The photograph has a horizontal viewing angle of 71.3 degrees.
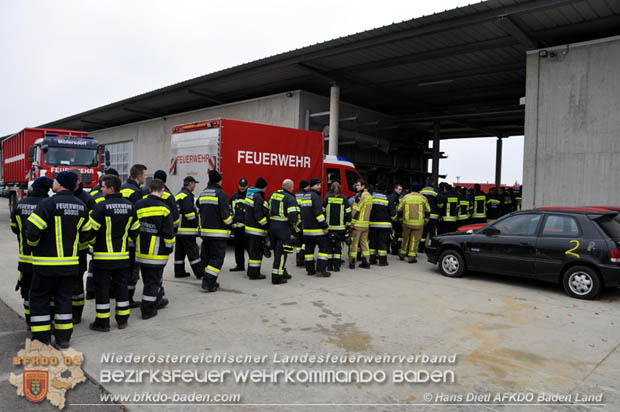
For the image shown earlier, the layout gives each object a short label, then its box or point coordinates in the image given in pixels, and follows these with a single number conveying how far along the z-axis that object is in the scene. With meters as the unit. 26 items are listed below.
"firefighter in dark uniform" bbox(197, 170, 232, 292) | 6.80
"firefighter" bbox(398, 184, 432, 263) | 9.78
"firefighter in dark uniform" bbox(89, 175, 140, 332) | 4.82
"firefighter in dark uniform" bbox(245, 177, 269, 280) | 7.55
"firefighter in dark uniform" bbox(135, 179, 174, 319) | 5.41
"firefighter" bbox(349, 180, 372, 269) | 9.05
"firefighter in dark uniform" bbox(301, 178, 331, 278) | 8.00
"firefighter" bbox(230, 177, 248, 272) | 8.54
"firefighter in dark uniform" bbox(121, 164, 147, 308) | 6.07
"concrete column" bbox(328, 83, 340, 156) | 16.48
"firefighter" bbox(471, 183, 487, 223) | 12.90
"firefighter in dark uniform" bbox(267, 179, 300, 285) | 7.43
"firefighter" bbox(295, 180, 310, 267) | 8.25
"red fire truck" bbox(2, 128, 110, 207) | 14.53
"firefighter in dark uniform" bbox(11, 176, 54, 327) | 4.47
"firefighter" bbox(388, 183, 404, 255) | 11.05
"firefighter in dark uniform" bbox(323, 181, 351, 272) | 8.55
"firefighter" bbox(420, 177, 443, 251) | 11.19
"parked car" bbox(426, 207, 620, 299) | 6.61
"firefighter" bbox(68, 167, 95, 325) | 5.06
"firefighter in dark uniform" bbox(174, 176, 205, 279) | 7.34
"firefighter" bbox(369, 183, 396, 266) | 9.36
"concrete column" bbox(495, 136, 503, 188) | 28.14
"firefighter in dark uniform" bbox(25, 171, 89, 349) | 4.23
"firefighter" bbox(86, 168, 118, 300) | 6.04
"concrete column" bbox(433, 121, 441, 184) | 22.56
